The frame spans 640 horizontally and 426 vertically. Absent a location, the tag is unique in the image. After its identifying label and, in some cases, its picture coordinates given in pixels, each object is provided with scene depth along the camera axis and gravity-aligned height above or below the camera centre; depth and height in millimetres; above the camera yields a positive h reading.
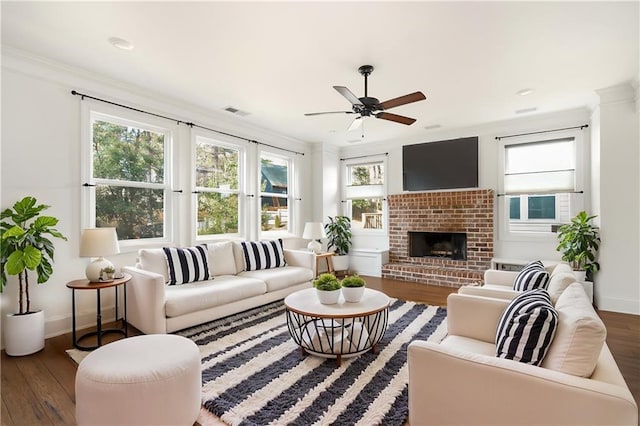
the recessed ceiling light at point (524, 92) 3732 +1457
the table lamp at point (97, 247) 2842 -316
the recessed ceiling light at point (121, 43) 2618 +1441
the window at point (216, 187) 4512 +378
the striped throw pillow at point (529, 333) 1426 -563
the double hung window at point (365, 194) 6426 +382
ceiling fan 2740 +1008
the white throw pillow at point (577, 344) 1252 -539
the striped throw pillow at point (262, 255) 4215 -586
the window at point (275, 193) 5527 +348
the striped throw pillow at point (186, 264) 3422 -586
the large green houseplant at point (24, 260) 2512 -391
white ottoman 1551 -891
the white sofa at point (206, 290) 2900 -828
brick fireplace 5207 -426
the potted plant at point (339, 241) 6191 -563
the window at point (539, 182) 4629 +472
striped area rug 1858 -1184
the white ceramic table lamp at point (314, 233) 5312 -352
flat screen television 5332 +856
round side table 2738 -810
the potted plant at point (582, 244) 4000 -395
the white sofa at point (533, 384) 1146 -693
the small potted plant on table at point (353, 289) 2668 -654
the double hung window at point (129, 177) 3486 +417
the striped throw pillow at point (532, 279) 2479 -540
